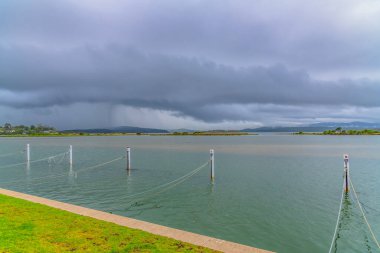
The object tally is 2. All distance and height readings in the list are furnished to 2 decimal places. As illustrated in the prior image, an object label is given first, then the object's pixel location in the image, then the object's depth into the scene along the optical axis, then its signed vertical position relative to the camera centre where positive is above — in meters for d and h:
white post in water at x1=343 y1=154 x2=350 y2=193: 20.75 -2.65
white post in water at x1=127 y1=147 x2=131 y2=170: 34.34 -2.94
